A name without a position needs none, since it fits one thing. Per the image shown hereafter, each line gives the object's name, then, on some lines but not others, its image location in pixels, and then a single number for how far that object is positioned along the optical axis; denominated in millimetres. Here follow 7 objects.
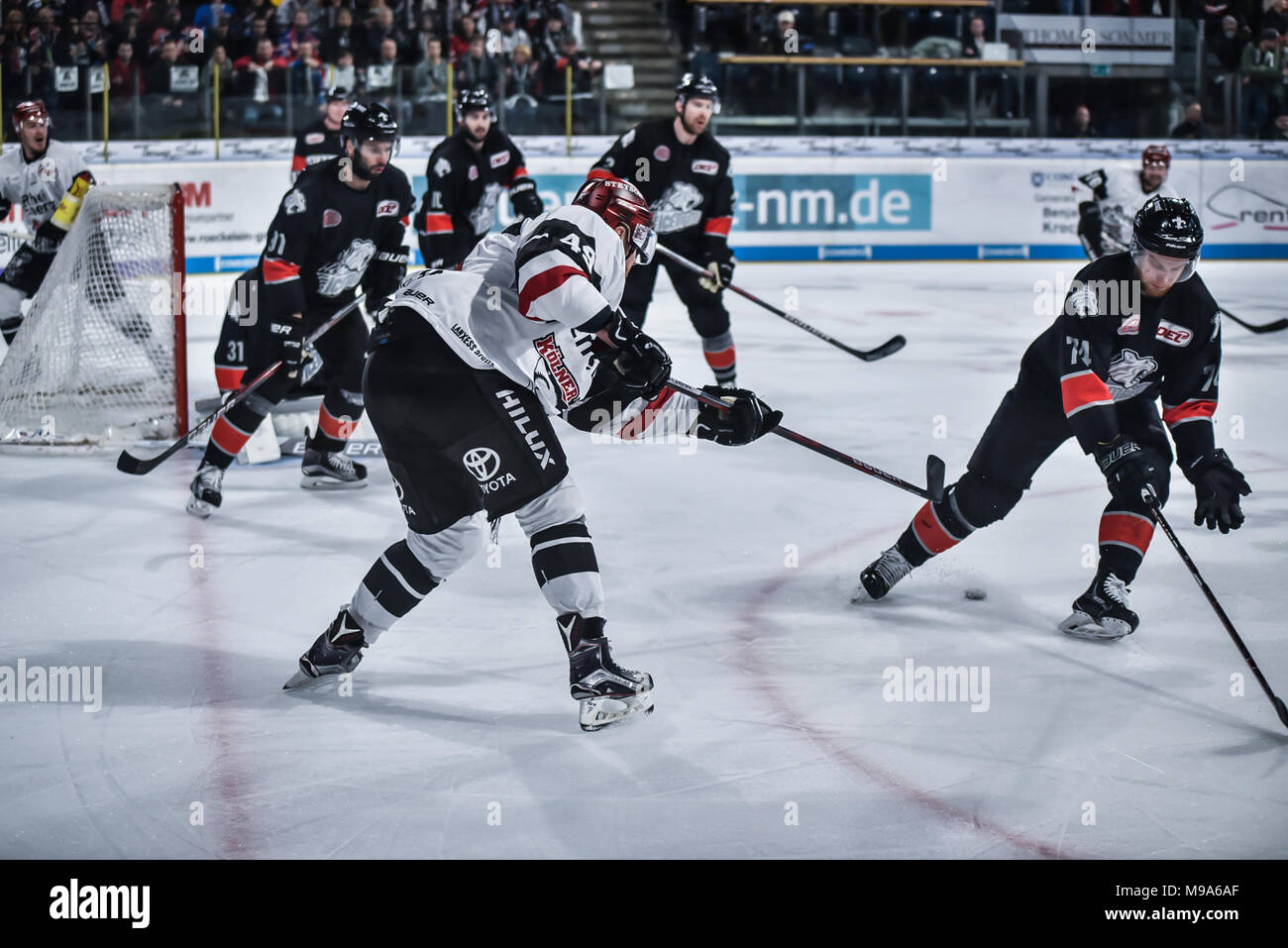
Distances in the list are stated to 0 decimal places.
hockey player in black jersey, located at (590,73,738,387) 5910
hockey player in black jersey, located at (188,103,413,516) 4484
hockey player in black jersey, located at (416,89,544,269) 6371
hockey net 5547
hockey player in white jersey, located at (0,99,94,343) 6125
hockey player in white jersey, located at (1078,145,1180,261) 7664
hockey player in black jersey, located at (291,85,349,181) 7953
